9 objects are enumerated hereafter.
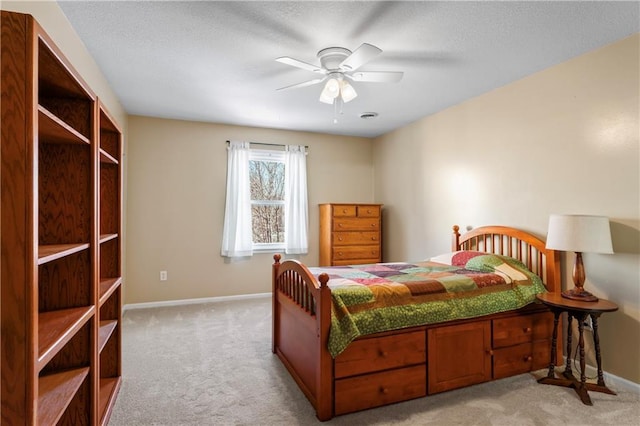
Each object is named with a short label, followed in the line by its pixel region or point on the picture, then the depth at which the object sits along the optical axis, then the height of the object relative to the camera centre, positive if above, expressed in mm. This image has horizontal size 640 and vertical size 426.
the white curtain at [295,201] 5125 +164
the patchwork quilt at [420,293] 2109 -583
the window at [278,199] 5082 +194
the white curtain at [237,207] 4777 +69
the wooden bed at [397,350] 2061 -978
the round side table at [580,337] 2236 -907
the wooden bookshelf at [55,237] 953 -104
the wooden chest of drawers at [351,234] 4848 -332
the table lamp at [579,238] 2285 -187
